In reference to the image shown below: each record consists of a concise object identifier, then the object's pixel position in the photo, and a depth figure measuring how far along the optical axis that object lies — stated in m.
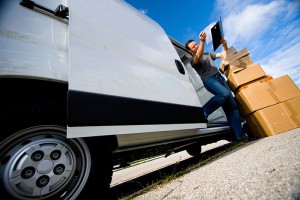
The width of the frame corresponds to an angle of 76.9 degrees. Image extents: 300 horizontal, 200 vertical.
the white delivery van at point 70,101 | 1.02
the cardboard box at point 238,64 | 3.11
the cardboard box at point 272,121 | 2.69
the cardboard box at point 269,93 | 2.81
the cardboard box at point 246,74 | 2.97
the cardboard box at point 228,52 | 3.22
